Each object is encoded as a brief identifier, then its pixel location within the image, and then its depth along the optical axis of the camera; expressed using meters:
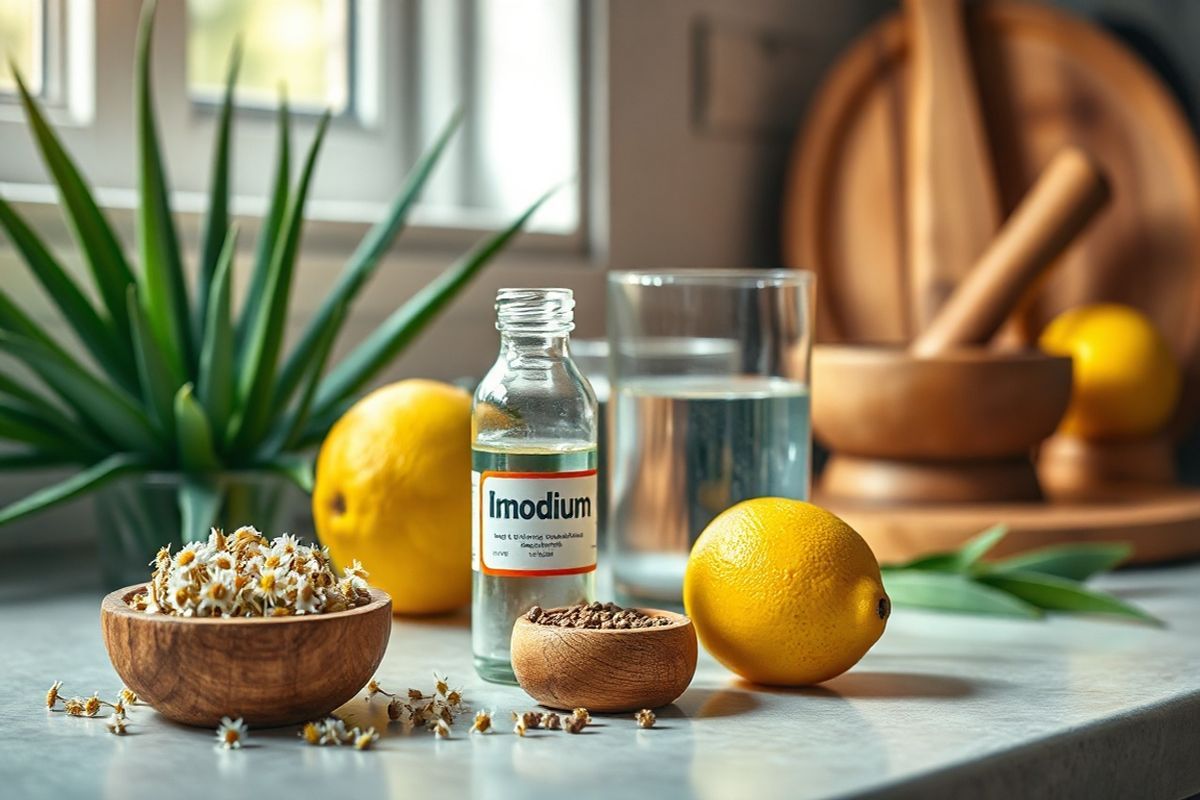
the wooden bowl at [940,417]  1.19
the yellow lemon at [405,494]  0.95
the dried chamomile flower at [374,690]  0.76
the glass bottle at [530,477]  0.79
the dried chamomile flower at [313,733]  0.67
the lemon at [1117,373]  1.36
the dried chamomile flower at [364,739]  0.67
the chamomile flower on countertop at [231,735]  0.67
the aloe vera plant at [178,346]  1.01
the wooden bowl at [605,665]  0.72
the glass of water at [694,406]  0.97
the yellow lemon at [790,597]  0.77
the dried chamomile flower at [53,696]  0.75
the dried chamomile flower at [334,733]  0.67
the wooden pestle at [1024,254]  1.26
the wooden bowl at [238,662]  0.67
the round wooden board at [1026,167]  1.49
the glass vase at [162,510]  1.02
